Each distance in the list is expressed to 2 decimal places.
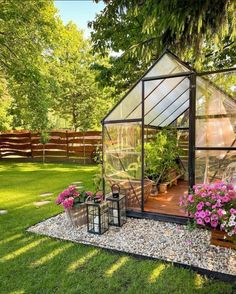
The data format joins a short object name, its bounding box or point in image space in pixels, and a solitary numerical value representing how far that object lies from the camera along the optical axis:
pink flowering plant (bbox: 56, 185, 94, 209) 3.68
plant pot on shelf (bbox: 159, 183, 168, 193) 5.38
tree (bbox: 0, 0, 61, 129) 7.28
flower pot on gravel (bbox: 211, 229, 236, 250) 2.89
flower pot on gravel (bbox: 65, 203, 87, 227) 3.71
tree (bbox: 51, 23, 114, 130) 14.46
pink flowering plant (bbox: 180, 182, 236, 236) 2.57
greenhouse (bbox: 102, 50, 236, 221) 3.42
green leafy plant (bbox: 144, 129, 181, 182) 5.28
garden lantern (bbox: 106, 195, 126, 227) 3.69
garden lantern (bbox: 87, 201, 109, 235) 3.44
